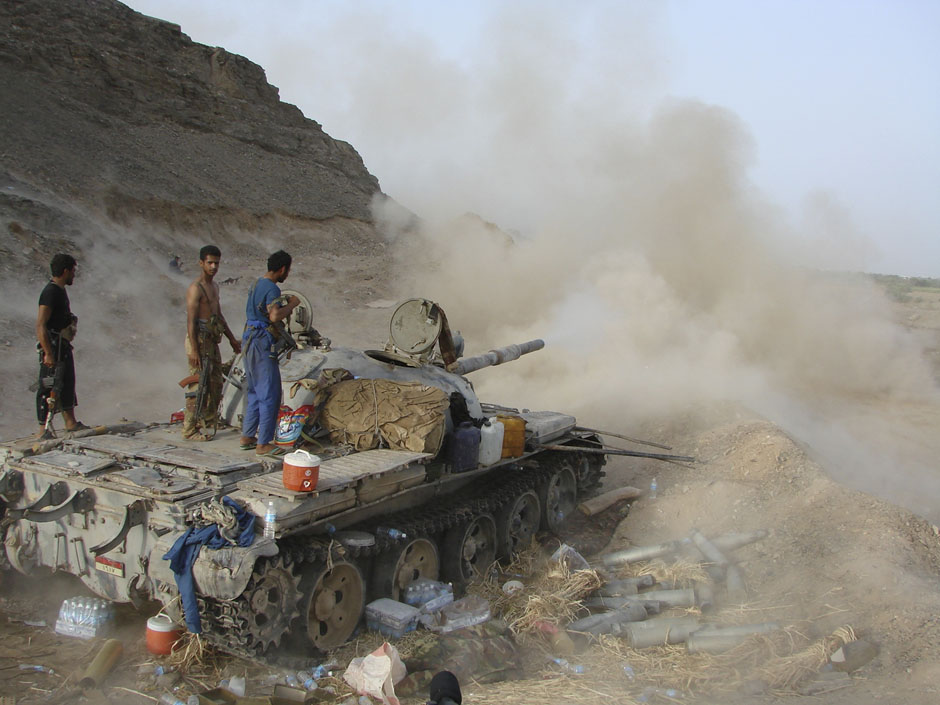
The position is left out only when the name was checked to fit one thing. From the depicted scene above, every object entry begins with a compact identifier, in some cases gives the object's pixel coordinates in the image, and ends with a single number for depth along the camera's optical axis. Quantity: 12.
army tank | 5.12
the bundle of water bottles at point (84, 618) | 5.75
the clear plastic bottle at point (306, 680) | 5.11
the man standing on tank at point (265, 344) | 6.18
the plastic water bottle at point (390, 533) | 6.17
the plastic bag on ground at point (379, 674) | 4.98
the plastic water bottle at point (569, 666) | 5.68
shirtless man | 6.66
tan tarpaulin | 6.58
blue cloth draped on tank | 4.87
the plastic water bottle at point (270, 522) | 5.00
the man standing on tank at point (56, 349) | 6.96
